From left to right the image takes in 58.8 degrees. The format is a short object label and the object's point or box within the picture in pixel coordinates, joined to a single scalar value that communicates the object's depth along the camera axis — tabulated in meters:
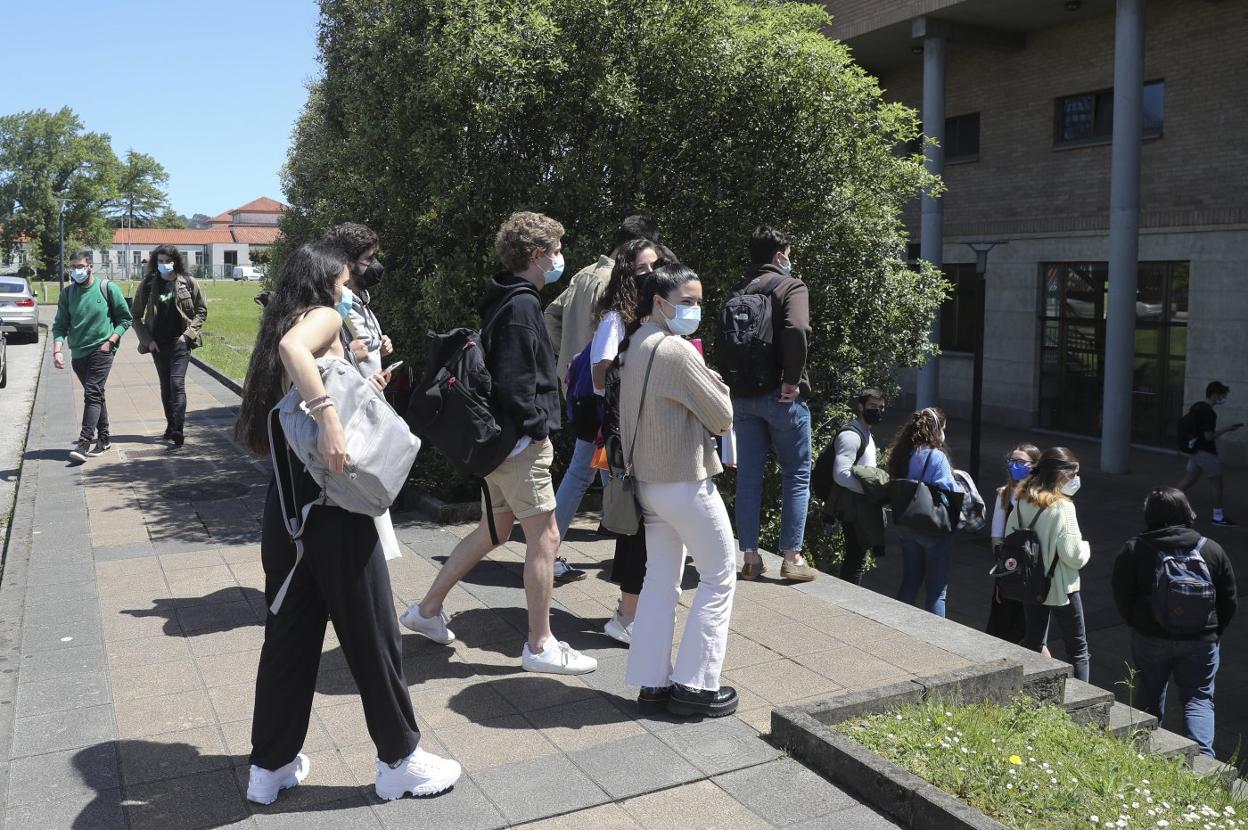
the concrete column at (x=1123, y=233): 16.42
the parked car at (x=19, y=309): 30.36
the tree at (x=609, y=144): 7.91
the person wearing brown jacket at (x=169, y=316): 10.45
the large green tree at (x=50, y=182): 83.31
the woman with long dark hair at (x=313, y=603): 3.40
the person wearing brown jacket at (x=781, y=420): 5.68
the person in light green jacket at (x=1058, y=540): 6.48
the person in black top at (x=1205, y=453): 13.70
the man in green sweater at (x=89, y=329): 9.88
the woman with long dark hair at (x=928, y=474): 6.96
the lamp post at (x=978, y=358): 13.33
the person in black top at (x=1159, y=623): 6.03
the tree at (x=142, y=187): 103.38
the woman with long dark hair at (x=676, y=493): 4.04
